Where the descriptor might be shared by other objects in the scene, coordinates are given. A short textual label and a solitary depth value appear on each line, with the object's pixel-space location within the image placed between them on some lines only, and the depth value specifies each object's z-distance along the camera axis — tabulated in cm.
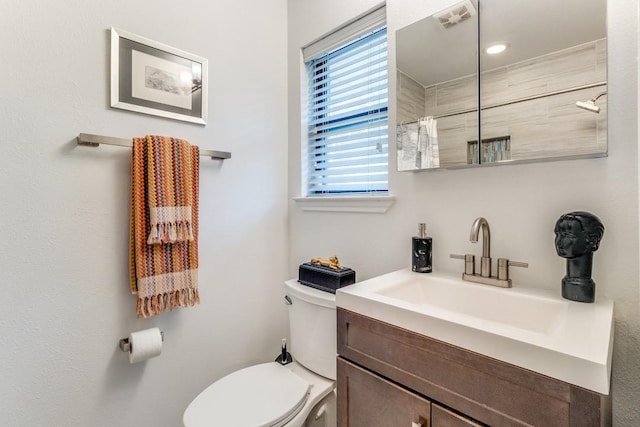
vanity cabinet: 56
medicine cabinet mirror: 87
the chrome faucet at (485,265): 98
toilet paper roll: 114
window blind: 143
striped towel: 116
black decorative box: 125
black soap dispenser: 115
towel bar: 106
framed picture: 118
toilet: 103
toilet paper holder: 115
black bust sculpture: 79
